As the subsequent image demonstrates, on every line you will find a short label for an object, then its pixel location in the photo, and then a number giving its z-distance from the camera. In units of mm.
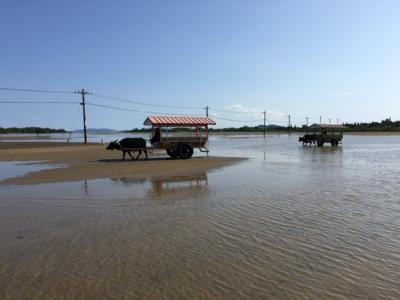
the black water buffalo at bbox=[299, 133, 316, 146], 43616
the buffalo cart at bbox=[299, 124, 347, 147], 43750
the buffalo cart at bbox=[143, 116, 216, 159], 24906
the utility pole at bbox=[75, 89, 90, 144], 49219
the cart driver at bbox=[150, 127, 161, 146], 24897
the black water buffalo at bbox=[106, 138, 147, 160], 24531
